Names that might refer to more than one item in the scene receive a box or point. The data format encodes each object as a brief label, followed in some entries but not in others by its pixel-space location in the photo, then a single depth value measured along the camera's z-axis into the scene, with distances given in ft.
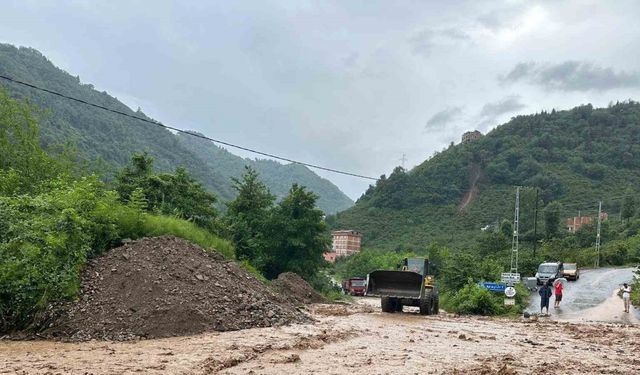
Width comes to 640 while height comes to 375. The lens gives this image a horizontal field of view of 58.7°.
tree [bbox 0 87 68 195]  83.35
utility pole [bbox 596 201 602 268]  198.90
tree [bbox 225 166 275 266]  114.21
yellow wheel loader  73.56
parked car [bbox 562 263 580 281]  145.69
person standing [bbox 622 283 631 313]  87.20
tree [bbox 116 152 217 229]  97.55
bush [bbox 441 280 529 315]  88.33
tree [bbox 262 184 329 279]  115.55
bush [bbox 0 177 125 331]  40.24
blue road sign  85.28
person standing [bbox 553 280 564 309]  95.04
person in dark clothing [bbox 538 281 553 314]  86.63
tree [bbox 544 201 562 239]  247.91
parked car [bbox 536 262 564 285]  133.81
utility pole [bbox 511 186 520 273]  150.04
